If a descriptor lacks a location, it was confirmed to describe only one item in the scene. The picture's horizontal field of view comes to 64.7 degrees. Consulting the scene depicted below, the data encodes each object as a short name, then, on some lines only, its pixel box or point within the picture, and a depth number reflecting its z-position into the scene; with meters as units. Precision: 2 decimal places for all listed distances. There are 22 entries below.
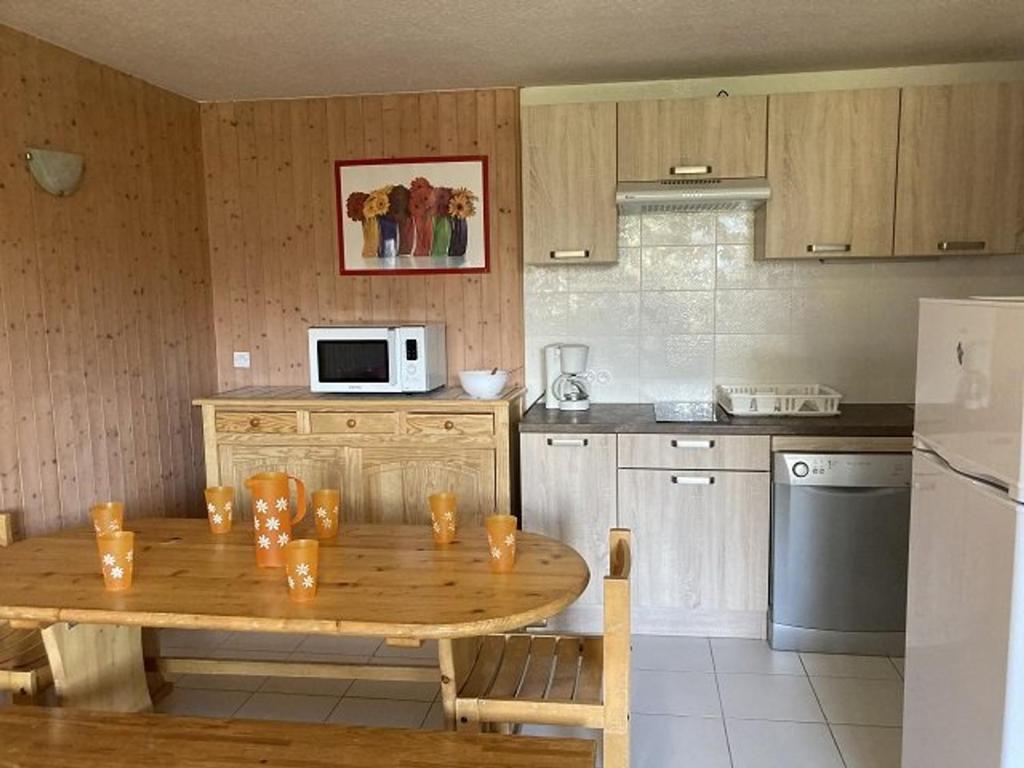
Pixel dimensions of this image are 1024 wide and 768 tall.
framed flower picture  3.67
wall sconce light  2.77
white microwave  3.40
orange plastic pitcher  1.84
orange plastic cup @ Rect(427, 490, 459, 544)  2.01
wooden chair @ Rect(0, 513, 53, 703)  2.05
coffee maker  3.45
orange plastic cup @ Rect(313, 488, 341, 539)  2.09
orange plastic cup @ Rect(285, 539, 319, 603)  1.66
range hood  3.09
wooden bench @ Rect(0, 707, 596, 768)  1.58
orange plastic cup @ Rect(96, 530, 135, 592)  1.73
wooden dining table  1.59
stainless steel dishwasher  2.93
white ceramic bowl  3.30
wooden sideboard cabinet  3.28
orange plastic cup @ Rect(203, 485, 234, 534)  2.13
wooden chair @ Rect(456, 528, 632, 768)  1.64
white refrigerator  1.49
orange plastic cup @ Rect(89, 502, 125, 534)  1.95
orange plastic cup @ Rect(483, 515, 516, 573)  1.81
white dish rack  3.18
